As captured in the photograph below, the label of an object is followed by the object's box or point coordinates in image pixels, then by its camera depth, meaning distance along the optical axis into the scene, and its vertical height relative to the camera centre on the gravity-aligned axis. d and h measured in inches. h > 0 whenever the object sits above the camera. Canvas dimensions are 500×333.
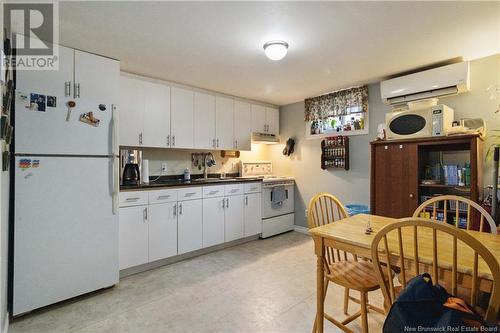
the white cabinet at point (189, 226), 123.3 -28.6
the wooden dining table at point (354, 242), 51.9 -16.4
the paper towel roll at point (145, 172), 125.0 -2.0
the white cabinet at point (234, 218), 142.9 -28.5
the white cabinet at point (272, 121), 181.3 +34.2
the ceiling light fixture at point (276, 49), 88.1 +41.5
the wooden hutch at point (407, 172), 105.7 -1.8
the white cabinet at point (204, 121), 142.9 +27.0
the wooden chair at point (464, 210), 66.1 -14.0
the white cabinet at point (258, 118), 172.2 +33.9
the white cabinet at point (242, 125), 161.9 +27.5
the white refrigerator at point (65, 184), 78.9 -5.4
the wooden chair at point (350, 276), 60.8 -27.6
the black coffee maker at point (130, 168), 115.2 +0.0
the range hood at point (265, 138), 168.7 +20.4
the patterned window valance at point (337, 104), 140.6 +38.4
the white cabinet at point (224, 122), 152.6 +28.3
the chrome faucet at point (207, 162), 158.2 +3.8
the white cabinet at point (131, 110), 117.5 +27.3
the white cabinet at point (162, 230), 114.0 -28.6
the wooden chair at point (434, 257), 38.5 -16.6
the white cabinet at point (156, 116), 124.6 +26.3
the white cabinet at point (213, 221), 133.3 -28.2
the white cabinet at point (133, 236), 105.2 -28.8
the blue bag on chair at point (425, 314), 36.3 -21.7
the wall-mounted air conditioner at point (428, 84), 101.6 +35.9
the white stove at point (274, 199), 161.4 -20.3
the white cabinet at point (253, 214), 151.8 -27.9
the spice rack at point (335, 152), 148.9 +9.3
